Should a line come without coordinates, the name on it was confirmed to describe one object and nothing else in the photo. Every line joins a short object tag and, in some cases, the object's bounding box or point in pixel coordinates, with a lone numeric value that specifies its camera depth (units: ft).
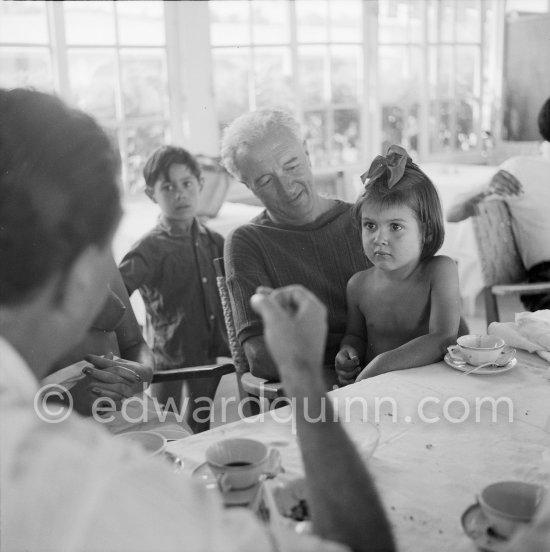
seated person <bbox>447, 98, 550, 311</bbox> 9.93
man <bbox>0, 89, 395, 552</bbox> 1.84
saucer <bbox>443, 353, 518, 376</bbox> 5.26
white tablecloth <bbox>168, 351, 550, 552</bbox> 3.43
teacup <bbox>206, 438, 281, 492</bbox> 3.42
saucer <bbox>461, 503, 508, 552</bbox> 2.93
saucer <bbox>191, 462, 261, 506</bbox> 3.34
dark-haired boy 9.39
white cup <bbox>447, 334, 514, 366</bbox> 5.33
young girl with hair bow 6.24
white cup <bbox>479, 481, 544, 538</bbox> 2.90
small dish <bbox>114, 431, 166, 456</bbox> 3.91
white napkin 5.62
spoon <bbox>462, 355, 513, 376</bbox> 5.27
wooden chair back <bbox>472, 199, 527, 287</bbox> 9.82
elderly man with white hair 6.97
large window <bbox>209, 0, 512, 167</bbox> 17.13
